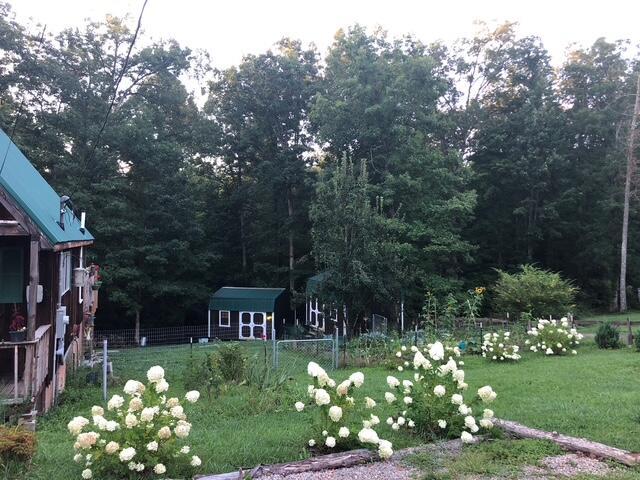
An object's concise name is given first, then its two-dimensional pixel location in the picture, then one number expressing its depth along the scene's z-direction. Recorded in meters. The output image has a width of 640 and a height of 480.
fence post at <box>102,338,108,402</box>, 8.88
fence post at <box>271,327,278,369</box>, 10.97
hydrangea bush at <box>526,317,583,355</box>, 12.41
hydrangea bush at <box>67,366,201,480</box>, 4.11
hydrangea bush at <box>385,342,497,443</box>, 5.38
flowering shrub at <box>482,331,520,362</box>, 11.76
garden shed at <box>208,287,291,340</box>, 25.67
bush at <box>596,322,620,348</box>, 12.90
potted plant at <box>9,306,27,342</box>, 7.68
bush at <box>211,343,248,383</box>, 9.29
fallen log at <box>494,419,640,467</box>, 4.72
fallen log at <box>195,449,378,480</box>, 4.29
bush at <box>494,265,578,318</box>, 16.75
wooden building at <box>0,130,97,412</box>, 6.82
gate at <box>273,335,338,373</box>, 12.09
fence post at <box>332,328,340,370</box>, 12.36
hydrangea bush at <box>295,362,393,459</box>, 4.82
